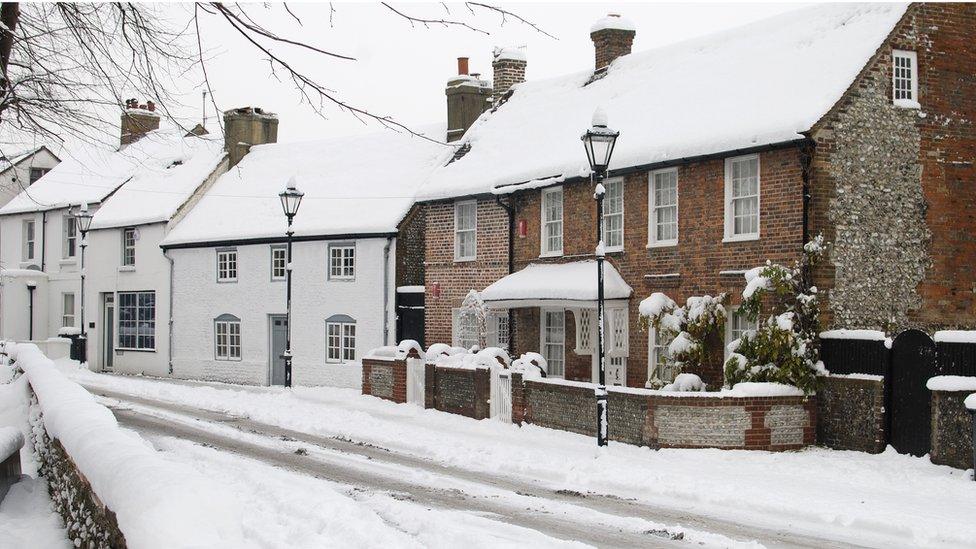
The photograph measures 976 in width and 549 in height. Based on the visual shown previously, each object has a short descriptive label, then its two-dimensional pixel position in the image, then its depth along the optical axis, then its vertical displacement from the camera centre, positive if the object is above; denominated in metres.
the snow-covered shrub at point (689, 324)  20.31 -0.87
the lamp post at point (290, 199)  25.81 +2.01
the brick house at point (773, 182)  19.42 +2.03
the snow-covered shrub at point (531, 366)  21.42 -1.79
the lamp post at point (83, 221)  38.19 +2.24
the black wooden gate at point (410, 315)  31.41 -1.07
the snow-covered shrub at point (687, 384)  19.03 -1.89
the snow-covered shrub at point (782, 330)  18.20 -0.89
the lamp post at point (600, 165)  16.84 +1.88
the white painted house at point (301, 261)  32.88 +0.66
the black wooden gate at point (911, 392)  16.73 -1.83
